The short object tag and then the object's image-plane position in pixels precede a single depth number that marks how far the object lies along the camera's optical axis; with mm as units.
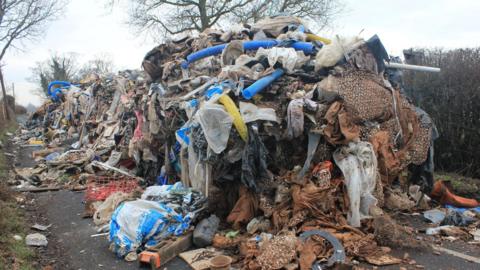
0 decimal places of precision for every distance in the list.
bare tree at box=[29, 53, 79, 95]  36406
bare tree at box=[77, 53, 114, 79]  44750
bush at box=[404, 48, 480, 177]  6422
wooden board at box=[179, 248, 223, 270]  3982
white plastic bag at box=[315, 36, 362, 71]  5426
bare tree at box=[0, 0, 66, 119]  26016
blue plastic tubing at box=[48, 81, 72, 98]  18334
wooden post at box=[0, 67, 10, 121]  22512
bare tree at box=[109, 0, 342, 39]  20859
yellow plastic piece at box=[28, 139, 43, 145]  14623
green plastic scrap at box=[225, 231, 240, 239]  4586
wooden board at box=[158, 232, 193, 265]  4125
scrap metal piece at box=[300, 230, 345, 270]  3654
